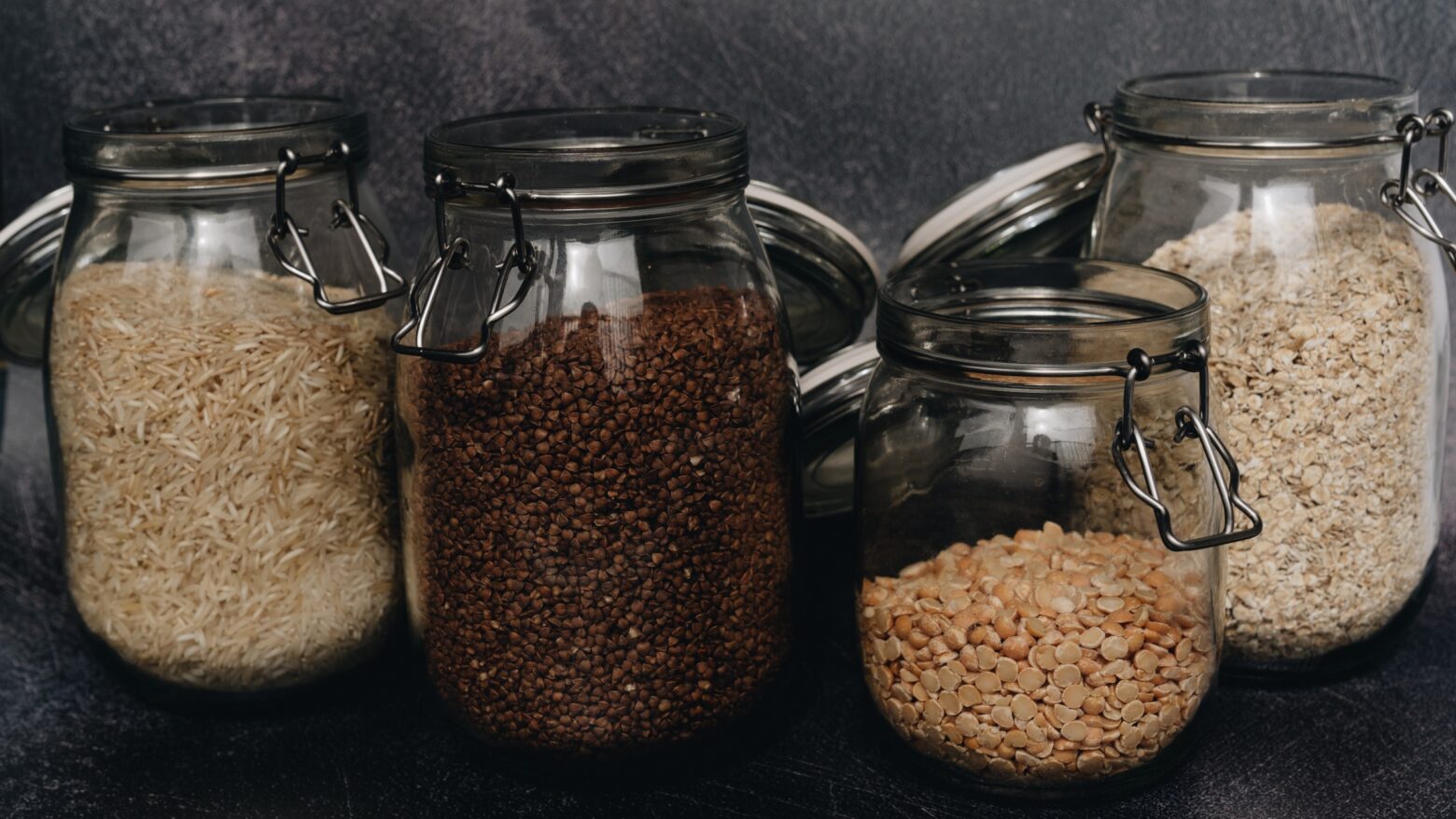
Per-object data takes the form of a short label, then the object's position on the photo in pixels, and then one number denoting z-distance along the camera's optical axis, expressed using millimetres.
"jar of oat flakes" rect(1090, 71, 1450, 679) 854
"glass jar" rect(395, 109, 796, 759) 740
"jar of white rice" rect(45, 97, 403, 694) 843
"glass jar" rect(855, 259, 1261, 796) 739
